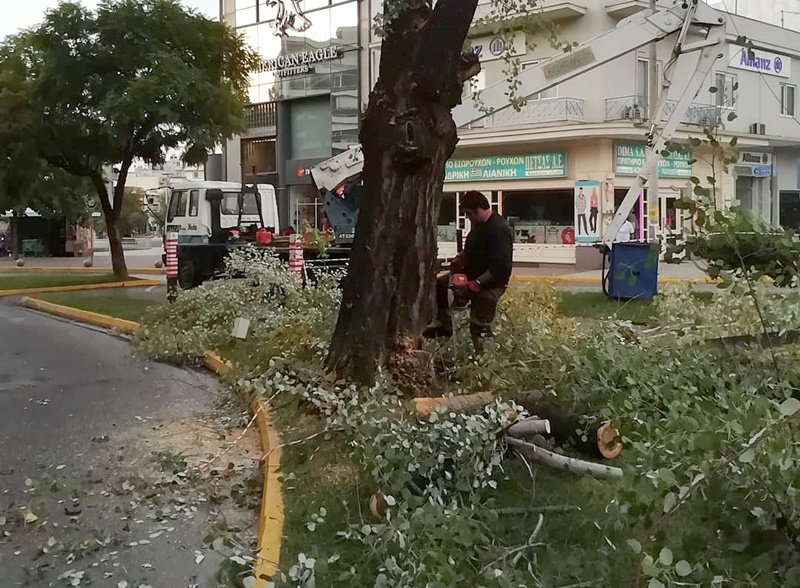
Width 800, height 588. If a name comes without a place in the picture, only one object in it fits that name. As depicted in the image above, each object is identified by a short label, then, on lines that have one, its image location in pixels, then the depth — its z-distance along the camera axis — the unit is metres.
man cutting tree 7.64
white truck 21.11
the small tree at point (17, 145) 19.72
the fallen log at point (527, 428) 5.14
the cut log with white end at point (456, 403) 5.84
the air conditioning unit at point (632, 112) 24.69
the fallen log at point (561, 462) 4.85
